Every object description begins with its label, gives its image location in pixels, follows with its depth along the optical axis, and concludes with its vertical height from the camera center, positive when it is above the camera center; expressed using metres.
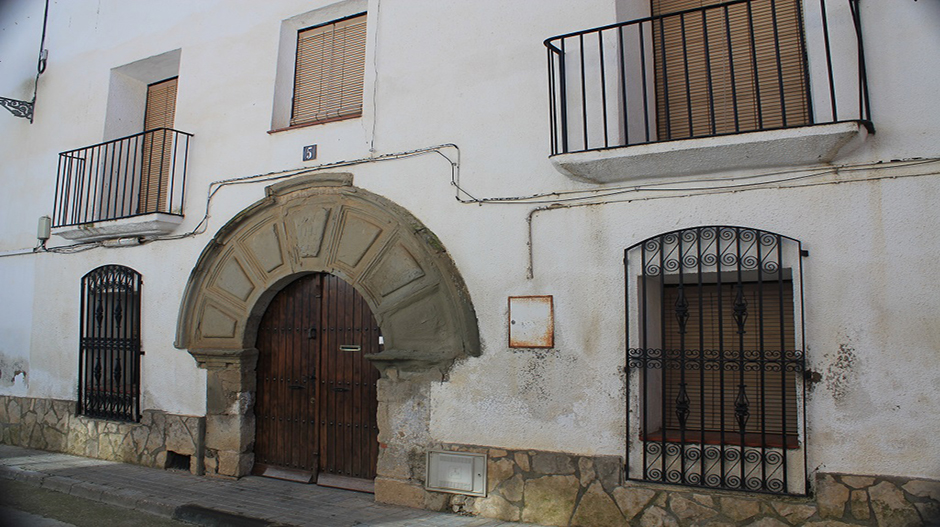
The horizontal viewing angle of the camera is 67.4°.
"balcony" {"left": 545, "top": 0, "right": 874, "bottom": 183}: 4.49 +2.03
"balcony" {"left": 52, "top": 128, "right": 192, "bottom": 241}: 7.62 +2.03
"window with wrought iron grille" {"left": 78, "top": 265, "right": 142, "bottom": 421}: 7.73 +0.17
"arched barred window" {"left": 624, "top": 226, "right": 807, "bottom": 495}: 4.55 +0.08
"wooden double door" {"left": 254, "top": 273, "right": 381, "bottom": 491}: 6.32 -0.19
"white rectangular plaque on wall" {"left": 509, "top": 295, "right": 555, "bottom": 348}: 5.30 +0.36
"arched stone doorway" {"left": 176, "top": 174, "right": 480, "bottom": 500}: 5.76 +0.63
